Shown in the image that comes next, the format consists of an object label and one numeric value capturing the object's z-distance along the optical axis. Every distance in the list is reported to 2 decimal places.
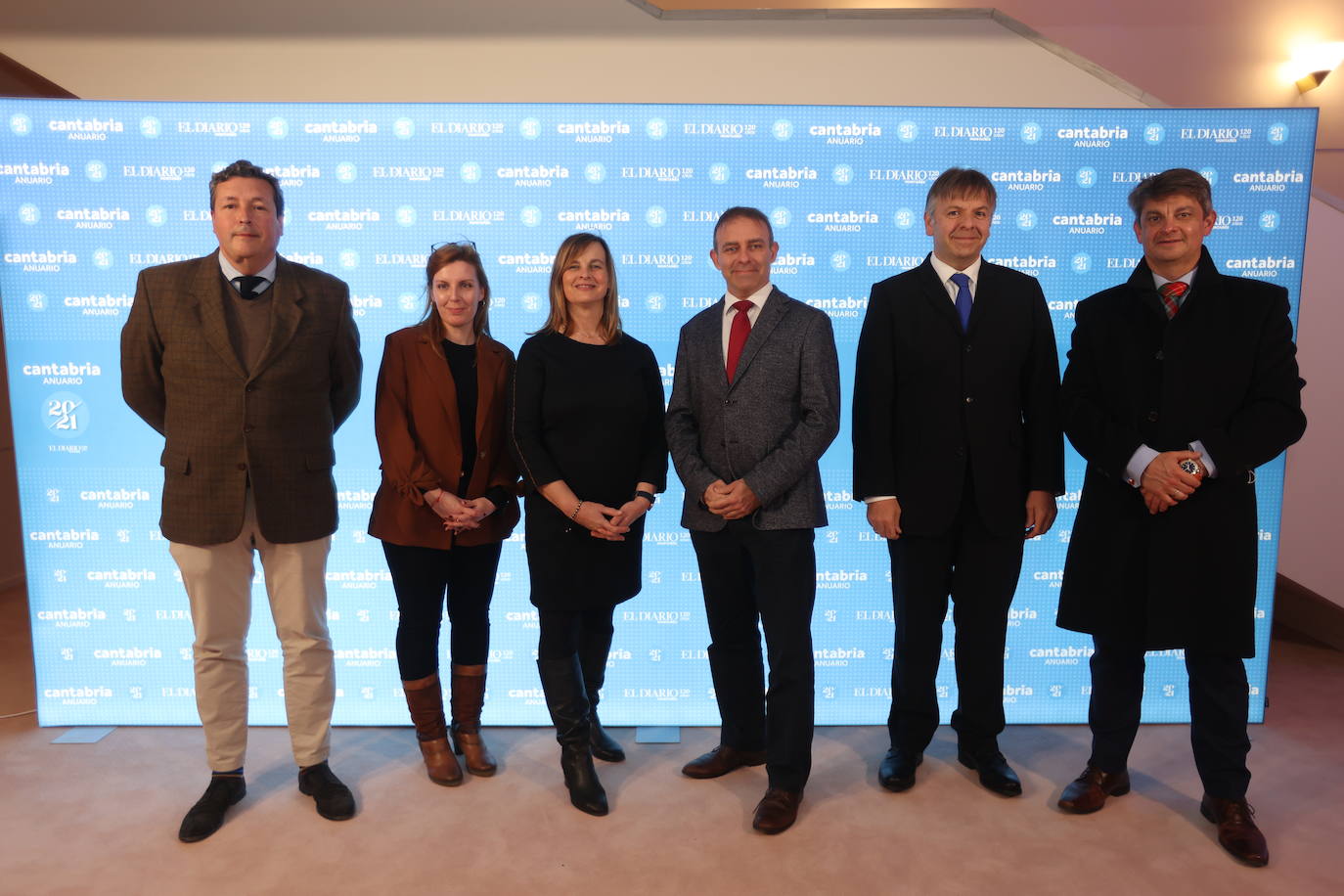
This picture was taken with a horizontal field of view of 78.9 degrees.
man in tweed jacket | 2.26
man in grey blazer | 2.30
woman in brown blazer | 2.41
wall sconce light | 5.45
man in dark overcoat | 2.17
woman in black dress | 2.32
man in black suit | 2.37
